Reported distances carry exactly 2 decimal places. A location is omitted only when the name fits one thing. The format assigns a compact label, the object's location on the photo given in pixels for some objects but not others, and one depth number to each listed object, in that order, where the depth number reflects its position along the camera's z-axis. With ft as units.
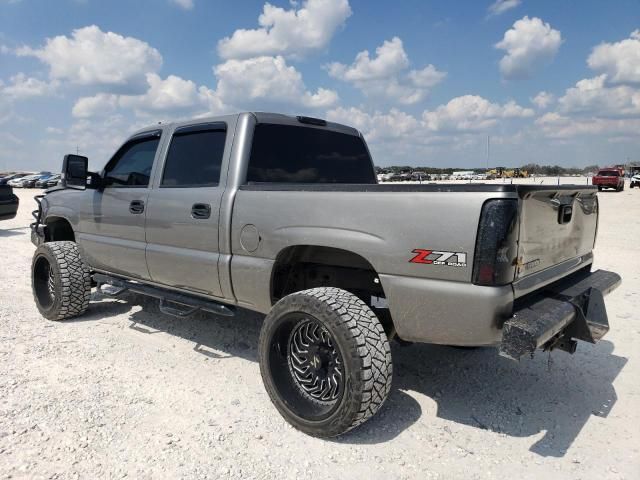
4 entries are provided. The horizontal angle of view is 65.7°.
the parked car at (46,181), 133.77
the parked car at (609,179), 103.65
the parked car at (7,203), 35.55
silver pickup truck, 8.23
